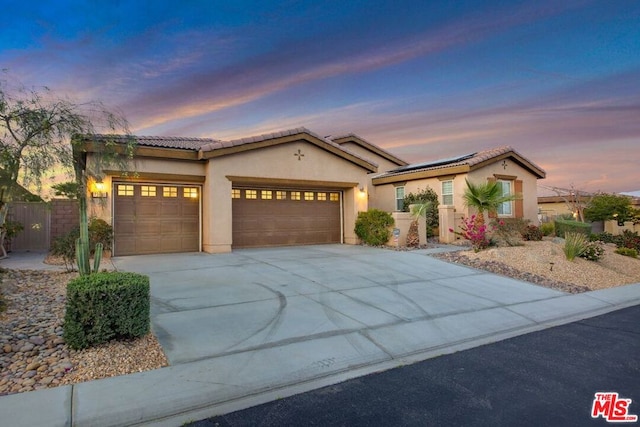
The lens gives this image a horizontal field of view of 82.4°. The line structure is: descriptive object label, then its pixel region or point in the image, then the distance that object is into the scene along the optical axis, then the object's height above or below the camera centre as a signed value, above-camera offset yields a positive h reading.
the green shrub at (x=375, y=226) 14.99 -0.44
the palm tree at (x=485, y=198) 13.57 +0.62
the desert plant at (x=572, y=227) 17.67 -0.69
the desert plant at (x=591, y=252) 11.81 -1.30
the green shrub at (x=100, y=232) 11.08 -0.41
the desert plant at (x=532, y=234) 16.42 -0.92
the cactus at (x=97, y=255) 6.12 -0.62
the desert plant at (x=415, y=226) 14.59 -0.44
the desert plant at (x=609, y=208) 21.73 +0.26
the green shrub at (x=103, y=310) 4.30 -1.10
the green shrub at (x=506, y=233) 13.58 -0.77
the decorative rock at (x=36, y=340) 4.53 -1.50
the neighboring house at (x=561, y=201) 23.38 +0.86
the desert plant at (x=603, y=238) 17.50 -1.23
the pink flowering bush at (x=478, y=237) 12.52 -0.78
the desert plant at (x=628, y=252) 14.22 -1.55
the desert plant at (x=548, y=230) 19.39 -0.88
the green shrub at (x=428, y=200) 17.52 +0.66
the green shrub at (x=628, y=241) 15.84 -1.29
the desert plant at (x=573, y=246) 11.30 -1.05
